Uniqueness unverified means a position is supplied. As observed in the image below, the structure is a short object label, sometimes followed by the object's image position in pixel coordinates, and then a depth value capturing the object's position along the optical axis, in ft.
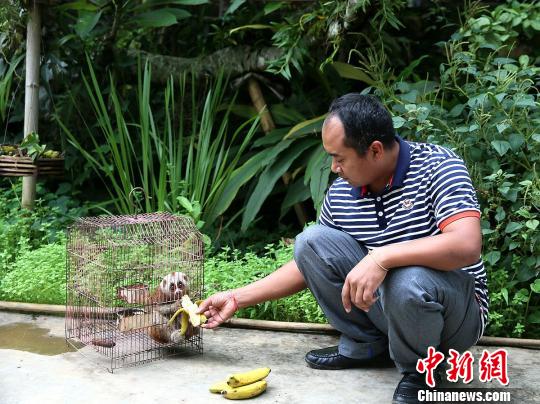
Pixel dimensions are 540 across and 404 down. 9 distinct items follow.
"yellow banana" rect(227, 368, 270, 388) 8.80
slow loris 10.02
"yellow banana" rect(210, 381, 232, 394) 8.84
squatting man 7.96
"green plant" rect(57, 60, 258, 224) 15.19
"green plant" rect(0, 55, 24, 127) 17.04
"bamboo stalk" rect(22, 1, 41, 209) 16.14
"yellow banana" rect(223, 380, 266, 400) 8.68
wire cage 10.07
